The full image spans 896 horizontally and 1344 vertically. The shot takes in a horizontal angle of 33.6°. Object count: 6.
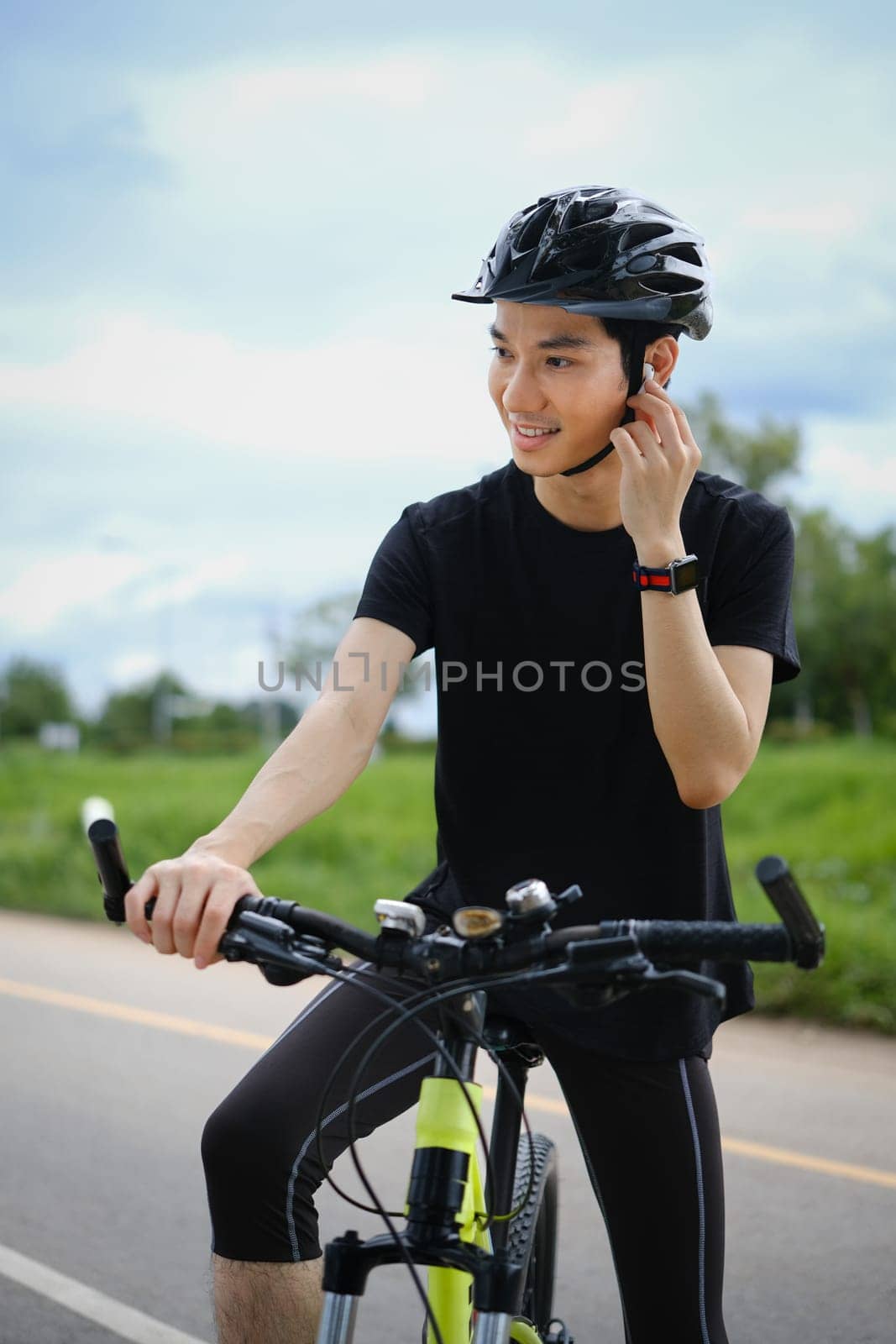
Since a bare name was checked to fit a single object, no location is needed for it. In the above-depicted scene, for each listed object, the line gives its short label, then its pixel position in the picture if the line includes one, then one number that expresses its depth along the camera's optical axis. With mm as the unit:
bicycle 1738
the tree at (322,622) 65250
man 2357
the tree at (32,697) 86438
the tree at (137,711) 72500
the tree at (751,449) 41844
